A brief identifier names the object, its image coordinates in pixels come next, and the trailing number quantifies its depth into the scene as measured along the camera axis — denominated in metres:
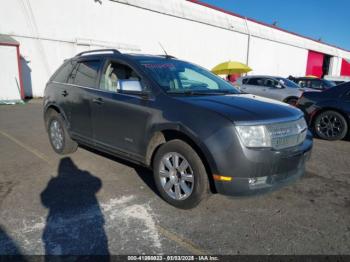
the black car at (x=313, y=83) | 14.09
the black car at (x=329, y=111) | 6.63
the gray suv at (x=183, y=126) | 2.83
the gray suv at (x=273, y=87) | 11.46
